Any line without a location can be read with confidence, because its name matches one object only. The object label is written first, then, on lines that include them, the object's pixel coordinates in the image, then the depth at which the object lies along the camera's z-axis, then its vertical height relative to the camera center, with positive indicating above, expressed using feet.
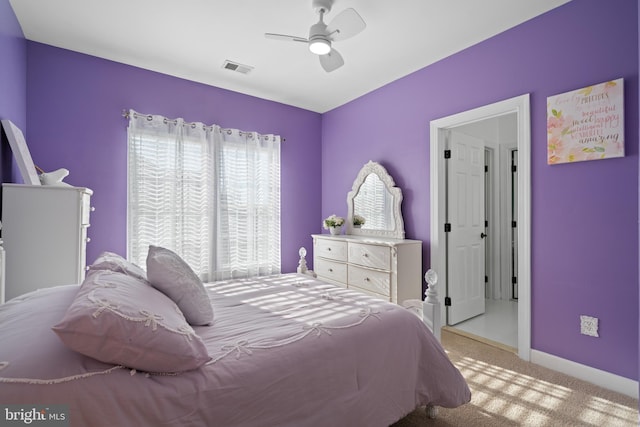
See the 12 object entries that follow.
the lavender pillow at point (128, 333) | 3.22 -1.24
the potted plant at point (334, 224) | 13.97 -0.28
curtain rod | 11.02 +3.56
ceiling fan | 7.42 +4.51
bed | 3.18 -1.74
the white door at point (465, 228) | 11.44 -0.39
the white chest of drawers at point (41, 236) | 7.34 -0.44
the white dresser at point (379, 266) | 10.62 -1.71
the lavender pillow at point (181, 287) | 5.15 -1.15
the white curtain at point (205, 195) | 11.23 +0.85
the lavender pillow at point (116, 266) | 5.67 -0.87
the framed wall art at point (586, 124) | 7.21 +2.24
